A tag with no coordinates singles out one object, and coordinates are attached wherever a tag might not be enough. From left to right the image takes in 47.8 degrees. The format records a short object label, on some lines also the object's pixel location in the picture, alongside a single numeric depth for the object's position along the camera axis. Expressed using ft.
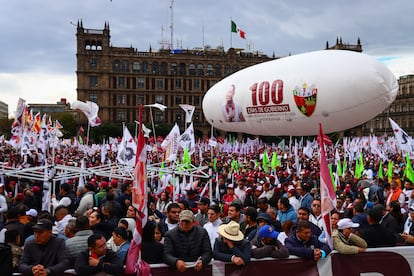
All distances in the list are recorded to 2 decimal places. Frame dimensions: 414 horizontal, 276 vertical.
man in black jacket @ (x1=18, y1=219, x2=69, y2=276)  15.64
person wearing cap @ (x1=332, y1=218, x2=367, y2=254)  17.76
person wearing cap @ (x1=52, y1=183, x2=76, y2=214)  31.86
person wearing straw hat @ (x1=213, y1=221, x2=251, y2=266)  16.84
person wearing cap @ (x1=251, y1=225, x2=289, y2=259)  17.25
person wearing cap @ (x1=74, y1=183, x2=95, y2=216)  29.09
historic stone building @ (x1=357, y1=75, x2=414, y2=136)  264.93
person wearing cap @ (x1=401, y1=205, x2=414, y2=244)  20.45
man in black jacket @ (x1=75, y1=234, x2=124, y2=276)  15.64
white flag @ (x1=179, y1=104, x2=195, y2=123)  63.30
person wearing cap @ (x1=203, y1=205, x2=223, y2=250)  23.22
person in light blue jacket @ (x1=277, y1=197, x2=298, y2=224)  25.07
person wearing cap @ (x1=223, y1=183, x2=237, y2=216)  35.27
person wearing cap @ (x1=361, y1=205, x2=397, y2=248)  19.90
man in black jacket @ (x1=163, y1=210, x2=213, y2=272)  16.99
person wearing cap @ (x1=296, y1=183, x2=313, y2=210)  31.76
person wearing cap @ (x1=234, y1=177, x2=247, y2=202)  37.97
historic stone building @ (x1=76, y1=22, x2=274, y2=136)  240.94
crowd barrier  17.12
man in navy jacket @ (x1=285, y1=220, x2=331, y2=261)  17.40
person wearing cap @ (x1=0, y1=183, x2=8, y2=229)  29.16
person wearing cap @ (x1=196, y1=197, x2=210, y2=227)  26.45
